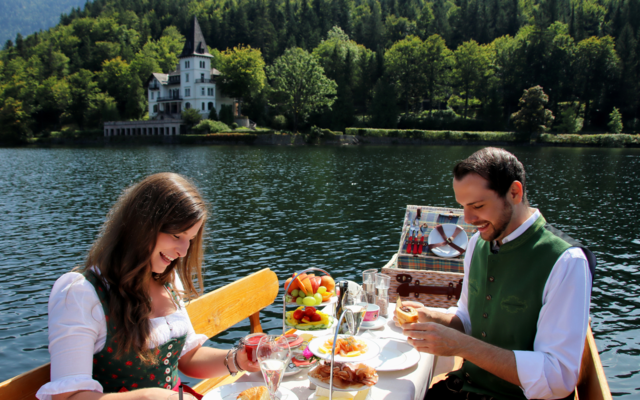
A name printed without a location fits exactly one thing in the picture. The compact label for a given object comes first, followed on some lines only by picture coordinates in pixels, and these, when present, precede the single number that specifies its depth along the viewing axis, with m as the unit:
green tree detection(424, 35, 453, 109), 85.94
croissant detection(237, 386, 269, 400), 2.04
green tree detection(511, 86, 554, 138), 66.56
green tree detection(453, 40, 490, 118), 82.44
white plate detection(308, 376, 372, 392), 2.19
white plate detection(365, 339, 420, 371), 2.56
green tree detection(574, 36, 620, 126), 76.81
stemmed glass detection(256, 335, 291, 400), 2.01
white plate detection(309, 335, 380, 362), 2.32
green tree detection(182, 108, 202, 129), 80.81
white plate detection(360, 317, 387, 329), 3.17
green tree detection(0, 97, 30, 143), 77.75
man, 2.35
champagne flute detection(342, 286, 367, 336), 2.76
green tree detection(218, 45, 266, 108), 83.75
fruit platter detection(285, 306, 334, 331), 3.12
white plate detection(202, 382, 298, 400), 2.18
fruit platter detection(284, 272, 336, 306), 3.61
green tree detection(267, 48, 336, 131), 78.44
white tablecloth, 2.36
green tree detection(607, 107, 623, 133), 69.38
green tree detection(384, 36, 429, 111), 86.06
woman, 2.03
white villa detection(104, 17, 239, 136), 85.94
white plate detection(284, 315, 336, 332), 3.11
